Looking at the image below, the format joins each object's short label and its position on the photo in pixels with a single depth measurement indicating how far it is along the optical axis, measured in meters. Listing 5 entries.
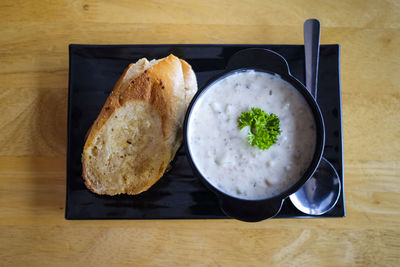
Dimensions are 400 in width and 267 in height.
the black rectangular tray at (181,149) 0.58
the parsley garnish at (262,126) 0.51
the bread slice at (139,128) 0.56
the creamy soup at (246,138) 0.52
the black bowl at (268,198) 0.52
